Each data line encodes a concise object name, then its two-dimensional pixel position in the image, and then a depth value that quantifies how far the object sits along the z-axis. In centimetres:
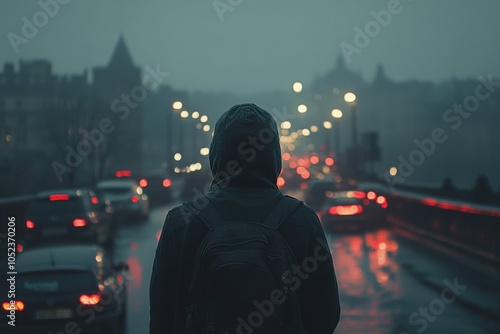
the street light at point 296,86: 4228
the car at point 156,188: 5159
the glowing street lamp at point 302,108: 3986
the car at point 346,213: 3081
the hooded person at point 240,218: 311
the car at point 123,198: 3488
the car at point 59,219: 2239
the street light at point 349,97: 4424
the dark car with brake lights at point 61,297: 1066
